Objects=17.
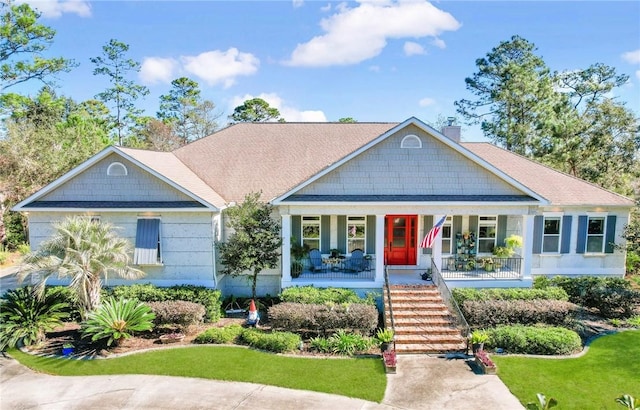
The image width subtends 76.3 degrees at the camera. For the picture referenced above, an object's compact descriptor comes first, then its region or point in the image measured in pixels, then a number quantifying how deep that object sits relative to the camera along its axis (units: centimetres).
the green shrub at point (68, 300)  1499
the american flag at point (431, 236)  1562
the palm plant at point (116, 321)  1259
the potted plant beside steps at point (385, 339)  1224
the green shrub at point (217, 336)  1338
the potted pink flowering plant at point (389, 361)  1138
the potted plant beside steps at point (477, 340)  1209
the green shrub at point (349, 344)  1263
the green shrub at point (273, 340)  1271
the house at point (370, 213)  1628
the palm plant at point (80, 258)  1328
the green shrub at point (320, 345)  1276
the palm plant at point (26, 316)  1299
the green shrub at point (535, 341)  1250
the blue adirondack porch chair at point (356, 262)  1764
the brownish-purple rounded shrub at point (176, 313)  1391
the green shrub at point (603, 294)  1566
